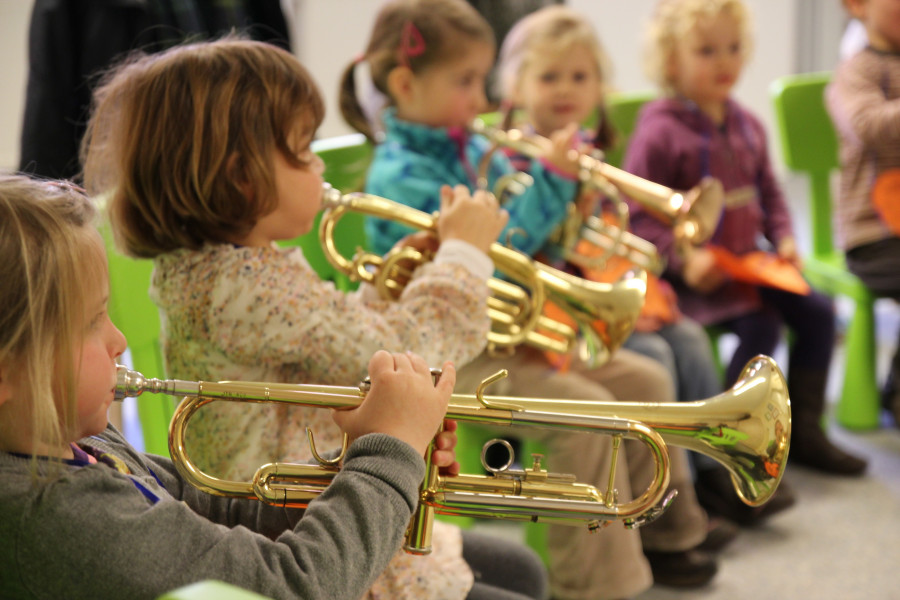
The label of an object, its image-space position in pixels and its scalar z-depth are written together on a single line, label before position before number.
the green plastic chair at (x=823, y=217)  2.28
